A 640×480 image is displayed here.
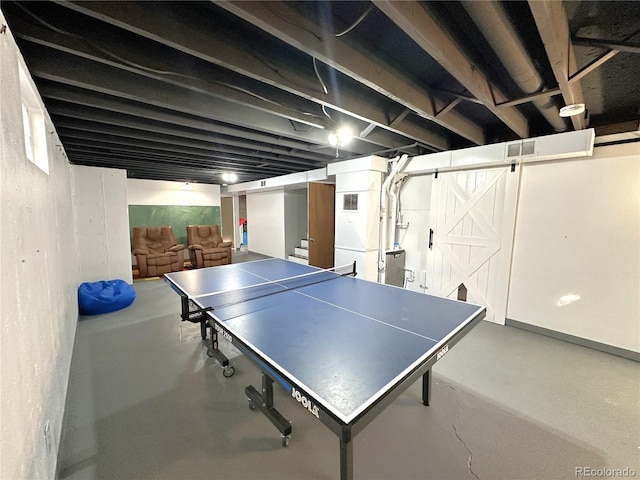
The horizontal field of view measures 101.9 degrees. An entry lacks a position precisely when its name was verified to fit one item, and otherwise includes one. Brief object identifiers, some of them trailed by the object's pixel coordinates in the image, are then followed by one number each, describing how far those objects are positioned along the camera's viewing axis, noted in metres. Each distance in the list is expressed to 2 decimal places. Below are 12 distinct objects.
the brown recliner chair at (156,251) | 6.00
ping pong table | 1.06
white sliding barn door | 3.54
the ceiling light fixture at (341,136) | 2.78
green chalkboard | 6.98
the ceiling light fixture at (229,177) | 6.70
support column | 4.07
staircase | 6.97
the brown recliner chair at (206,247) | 6.77
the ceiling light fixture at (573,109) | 2.15
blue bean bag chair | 3.78
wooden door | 5.20
